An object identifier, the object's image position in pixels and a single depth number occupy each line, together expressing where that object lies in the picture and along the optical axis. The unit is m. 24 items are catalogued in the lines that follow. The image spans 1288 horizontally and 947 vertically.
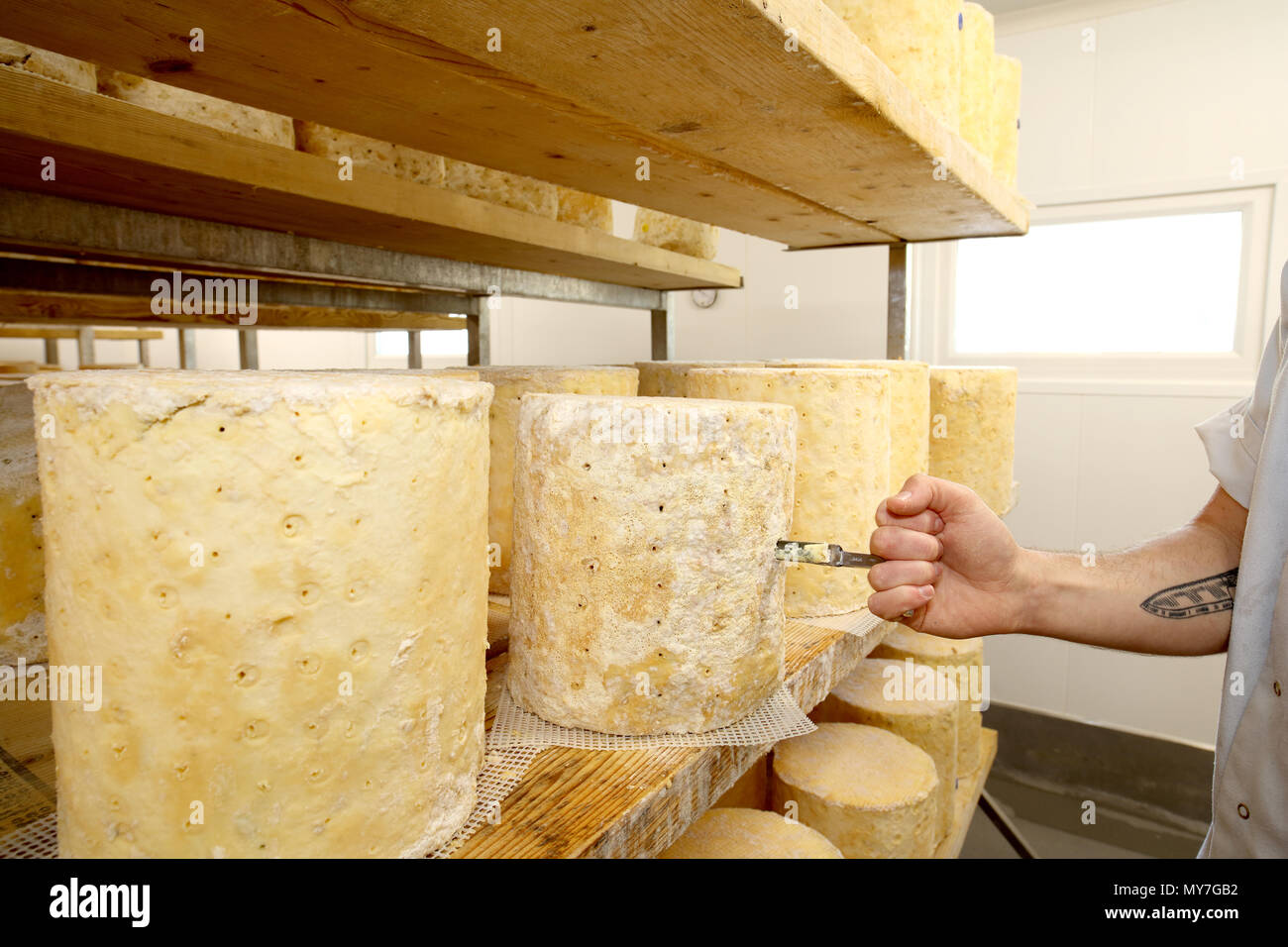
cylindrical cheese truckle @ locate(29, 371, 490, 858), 0.60
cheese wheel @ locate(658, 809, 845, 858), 1.33
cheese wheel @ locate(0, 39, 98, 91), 0.94
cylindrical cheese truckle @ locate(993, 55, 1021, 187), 1.88
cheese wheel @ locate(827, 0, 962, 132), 1.29
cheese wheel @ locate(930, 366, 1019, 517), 2.08
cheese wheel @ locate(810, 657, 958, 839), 1.92
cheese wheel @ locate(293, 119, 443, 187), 1.43
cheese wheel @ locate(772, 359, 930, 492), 1.58
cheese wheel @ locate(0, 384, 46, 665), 0.84
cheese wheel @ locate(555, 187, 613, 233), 2.04
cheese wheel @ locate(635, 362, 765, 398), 1.47
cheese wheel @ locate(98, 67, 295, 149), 1.14
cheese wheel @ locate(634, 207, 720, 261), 2.47
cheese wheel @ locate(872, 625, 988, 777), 2.17
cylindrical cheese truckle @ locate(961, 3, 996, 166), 1.67
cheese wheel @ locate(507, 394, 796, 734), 0.87
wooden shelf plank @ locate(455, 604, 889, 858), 0.73
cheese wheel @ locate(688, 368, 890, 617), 1.33
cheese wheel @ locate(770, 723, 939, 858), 1.52
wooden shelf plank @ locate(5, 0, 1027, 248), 0.77
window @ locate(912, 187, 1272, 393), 3.07
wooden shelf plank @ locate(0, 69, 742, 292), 0.89
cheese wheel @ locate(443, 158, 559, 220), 1.71
